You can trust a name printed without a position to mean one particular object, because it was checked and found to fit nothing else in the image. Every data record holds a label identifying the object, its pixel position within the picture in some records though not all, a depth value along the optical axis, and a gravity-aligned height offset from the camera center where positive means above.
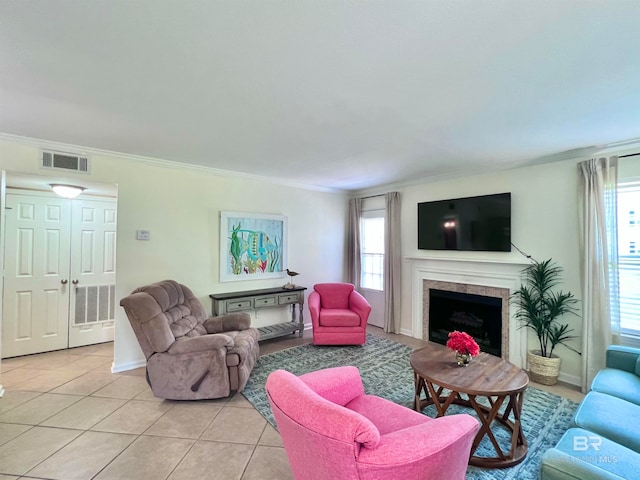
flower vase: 2.30 -0.89
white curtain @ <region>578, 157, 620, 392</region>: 2.83 -0.19
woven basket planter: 3.06 -1.30
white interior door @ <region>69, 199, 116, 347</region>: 4.06 -0.38
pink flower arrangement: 2.24 -0.77
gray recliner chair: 2.60 -1.03
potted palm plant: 3.10 -0.74
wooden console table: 3.90 -0.81
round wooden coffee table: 1.91 -0.94
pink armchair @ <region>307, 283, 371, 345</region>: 4.05 -1.09
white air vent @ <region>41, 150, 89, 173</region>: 2.95 +0.87
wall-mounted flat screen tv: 3.63 +0.31
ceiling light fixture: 3.28 +0.64
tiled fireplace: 3.59 -0.76
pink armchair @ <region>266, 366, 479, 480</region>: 1.06 -0.78
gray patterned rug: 1.99 -1.42
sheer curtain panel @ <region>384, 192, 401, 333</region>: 4.82 -0.35
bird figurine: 4.51 -0.46
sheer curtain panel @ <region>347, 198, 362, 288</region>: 5.43 +0.07
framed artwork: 4.13 -0.01
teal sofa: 1.20 -0.98
